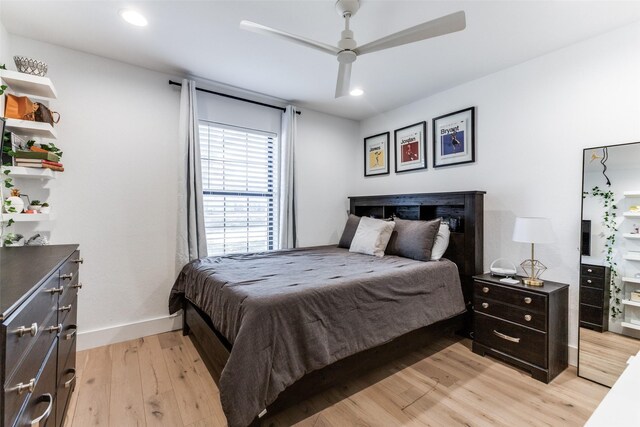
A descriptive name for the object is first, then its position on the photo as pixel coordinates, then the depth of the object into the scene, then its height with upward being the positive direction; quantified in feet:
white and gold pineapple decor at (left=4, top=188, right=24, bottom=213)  6.61 +0.10
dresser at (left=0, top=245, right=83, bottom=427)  2.53 -1.46
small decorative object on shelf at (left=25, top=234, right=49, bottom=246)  7.29 -0.84
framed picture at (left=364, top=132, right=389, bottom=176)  13.07 +2.61
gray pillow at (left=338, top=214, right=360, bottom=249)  11.91 -0.92
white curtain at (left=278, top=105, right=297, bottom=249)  11.62 +0.96
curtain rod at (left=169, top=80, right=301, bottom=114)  9.65 +4.16
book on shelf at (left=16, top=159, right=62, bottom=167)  6.79 +1.10
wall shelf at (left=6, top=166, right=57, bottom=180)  6.69 +0.84
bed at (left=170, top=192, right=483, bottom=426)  4.96 -2.23
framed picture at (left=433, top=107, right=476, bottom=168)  9.90 +2.60
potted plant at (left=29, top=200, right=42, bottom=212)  7.22 +0.06
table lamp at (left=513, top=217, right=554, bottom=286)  7.26 -0.55
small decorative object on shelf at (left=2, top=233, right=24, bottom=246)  6.50 -0.73
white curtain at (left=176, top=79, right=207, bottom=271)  9.38 +0.96
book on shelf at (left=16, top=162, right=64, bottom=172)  6.80 +1.02
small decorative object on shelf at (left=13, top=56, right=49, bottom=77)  6.83 +3.42
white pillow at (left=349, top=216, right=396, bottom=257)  10.22 -1.00
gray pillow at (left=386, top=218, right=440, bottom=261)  9.20 -0.96
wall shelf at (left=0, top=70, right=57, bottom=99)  6.59 +2.97
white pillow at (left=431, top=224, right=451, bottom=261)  9.27 -1.06
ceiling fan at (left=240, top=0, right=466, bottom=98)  5.30 +3.47
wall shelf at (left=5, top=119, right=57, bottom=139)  6.68 +1.92
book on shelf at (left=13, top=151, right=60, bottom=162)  6.77 +1.26
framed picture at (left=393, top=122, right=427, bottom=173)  11.45 +2.61
